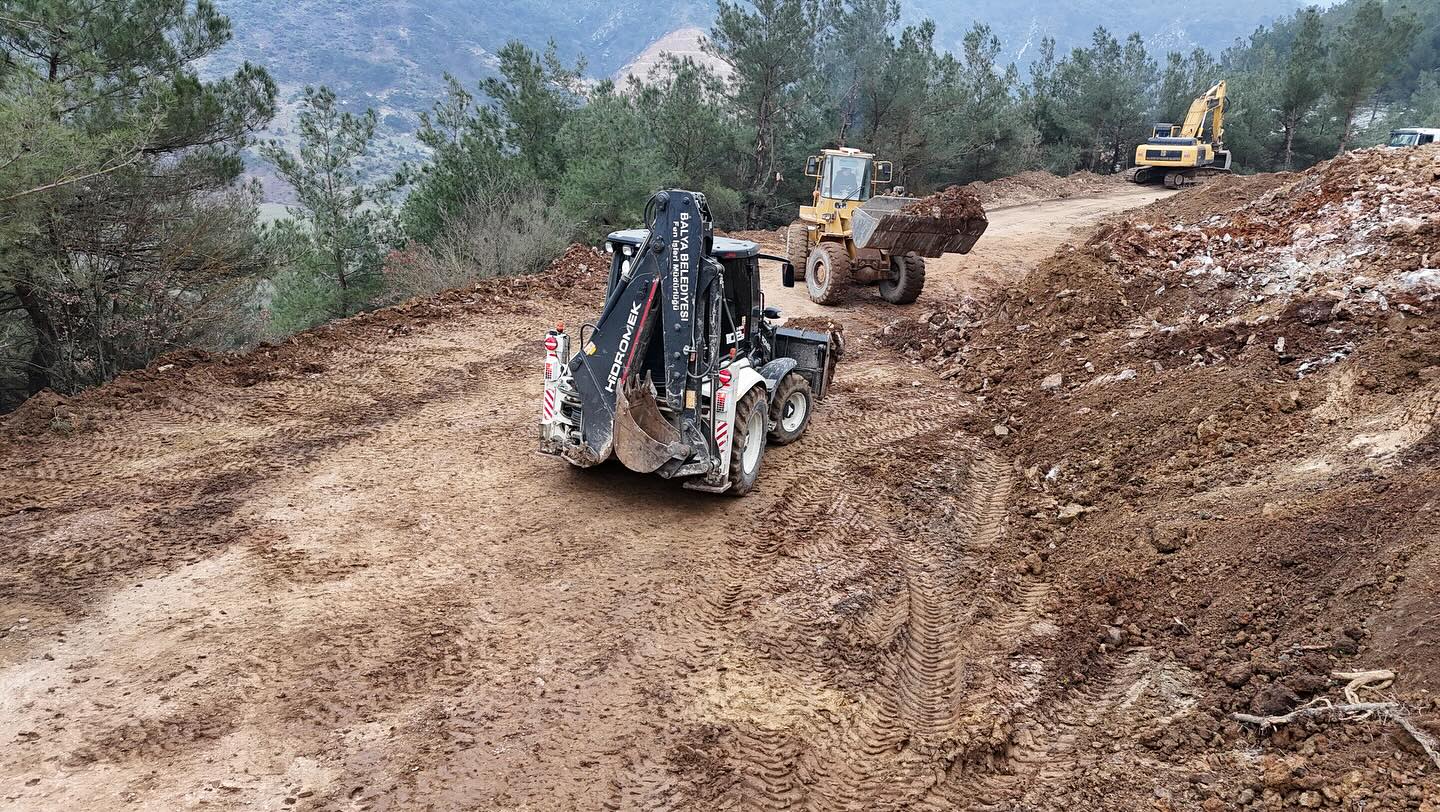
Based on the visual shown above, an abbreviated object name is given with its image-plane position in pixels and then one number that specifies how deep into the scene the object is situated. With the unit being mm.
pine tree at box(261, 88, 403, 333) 19406
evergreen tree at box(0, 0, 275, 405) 9391
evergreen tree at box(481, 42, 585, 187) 21141
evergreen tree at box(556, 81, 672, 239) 18625
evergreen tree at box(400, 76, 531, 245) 19828
